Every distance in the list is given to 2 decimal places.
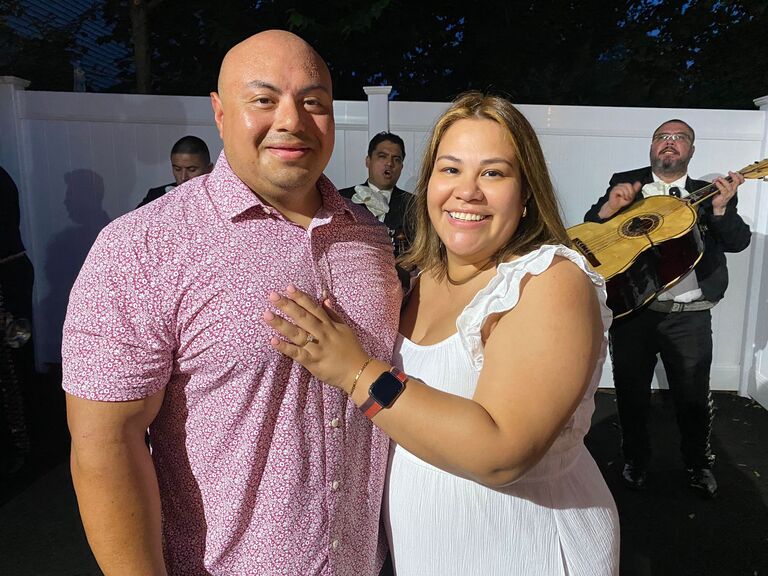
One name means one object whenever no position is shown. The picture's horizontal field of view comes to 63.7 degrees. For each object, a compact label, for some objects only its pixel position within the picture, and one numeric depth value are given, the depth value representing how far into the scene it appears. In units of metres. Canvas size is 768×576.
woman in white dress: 1.28
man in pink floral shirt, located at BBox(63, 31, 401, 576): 1.21
